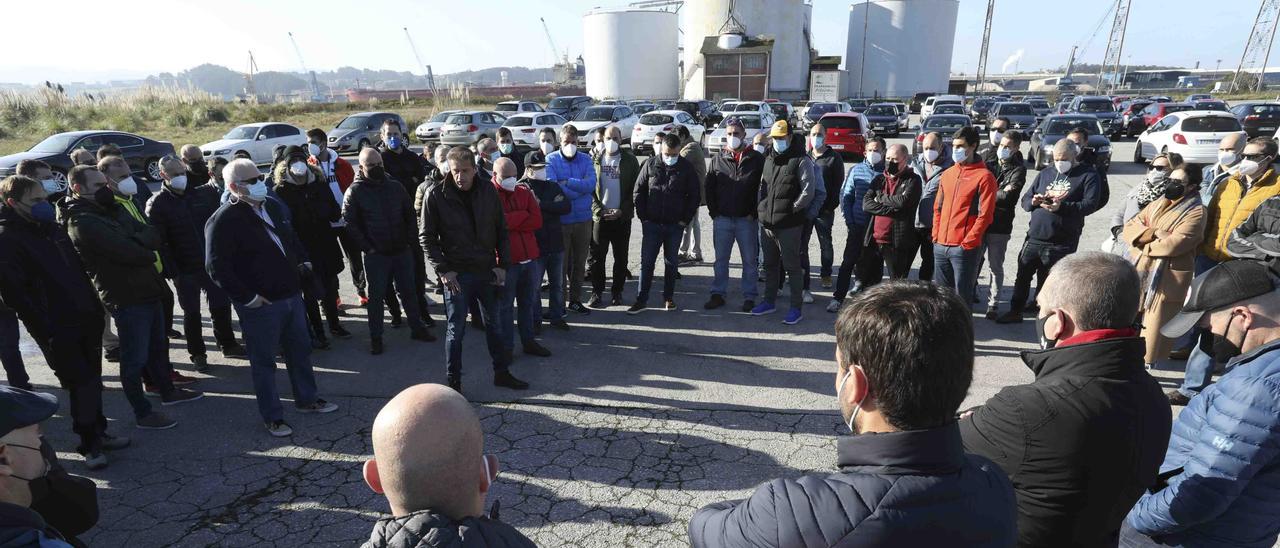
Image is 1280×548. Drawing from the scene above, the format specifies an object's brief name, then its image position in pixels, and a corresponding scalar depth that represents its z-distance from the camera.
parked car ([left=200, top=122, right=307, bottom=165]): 18.95
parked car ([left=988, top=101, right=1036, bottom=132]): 24.42
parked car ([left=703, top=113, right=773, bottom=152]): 19.92
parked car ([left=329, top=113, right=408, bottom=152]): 21.57
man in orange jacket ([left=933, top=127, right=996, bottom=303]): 5.48
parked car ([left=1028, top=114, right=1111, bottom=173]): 15.80
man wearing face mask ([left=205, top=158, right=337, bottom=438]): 4.26
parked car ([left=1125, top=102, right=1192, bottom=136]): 23.84
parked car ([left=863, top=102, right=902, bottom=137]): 26.59
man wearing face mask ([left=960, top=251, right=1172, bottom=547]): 1.82
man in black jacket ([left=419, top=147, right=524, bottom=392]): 4.89
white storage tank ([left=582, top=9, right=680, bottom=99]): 49.62
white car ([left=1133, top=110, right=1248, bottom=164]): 15.59
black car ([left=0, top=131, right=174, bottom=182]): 15.22
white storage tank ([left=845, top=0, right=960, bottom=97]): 50.97
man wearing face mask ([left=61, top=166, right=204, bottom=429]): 4.26
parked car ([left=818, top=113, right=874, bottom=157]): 18.38
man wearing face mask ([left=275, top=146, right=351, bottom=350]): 5.99
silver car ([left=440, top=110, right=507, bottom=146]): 23.56
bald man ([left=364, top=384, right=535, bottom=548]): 1.45
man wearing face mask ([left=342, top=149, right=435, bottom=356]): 5.62
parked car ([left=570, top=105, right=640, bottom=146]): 23.50
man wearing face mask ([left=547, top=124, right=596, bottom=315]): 6.56
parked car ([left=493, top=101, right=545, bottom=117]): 29.03
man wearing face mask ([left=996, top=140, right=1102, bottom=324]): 5.73
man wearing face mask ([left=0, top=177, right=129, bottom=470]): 3.90
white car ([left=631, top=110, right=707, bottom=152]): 21.28
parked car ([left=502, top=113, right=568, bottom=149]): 22.47
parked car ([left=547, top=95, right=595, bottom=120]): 30.92
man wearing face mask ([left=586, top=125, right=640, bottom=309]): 7.05
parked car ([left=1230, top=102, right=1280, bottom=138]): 19.91
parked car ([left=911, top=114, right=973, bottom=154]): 20.18
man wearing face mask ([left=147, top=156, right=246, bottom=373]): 5.23
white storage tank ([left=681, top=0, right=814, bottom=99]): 47.91
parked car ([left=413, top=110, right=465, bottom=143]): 24.92
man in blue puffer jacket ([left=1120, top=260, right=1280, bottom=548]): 1.87
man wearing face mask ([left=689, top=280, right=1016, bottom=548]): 1.28
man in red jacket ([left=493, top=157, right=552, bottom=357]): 5.35
